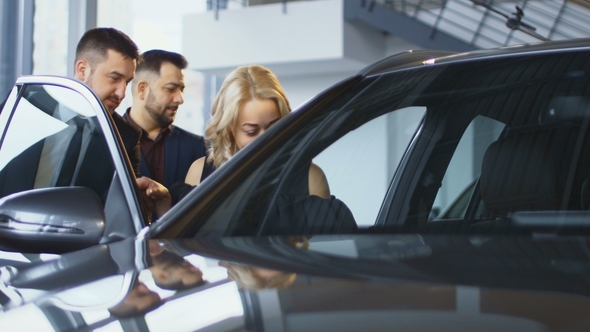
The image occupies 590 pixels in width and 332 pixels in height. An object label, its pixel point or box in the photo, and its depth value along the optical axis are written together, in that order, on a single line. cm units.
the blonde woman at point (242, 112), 228
